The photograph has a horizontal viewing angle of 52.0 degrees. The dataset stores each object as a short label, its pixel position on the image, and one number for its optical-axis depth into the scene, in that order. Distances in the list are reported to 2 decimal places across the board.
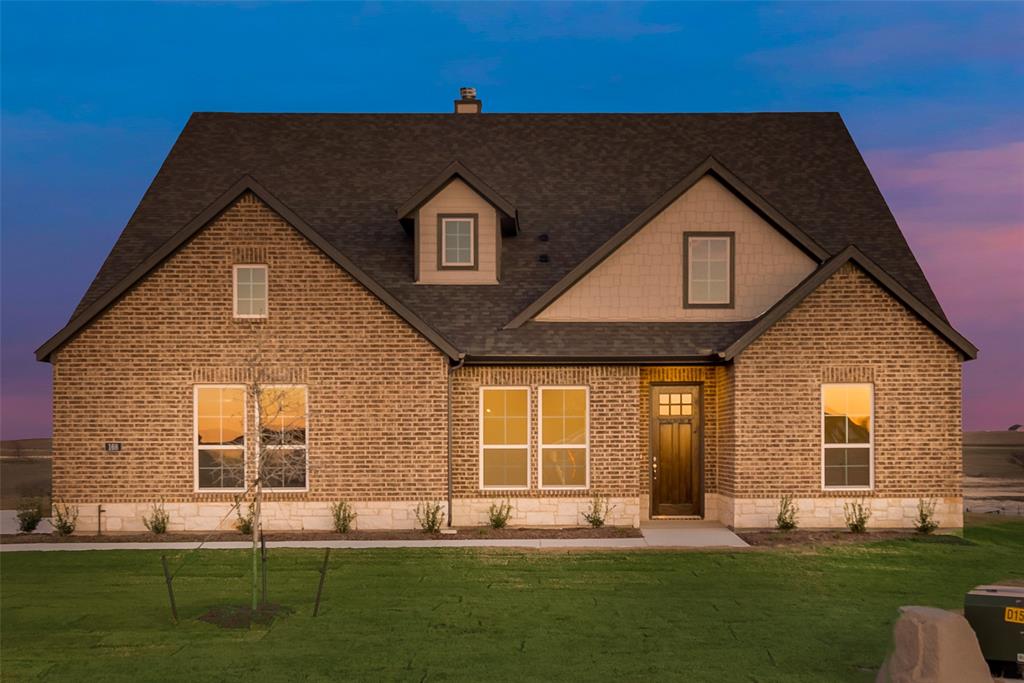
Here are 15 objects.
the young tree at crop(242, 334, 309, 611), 20.42
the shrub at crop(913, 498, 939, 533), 20.45
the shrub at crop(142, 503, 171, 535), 20.33
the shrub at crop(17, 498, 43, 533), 20.81
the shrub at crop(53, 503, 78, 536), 20.27
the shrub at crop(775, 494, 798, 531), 20.44
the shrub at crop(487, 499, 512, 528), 20.81
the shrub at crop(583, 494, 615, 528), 20.89
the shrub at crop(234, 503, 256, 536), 20.19
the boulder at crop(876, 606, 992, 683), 9.11
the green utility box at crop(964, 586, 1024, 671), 9.75
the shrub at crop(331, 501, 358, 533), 20.19
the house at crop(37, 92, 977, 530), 20.53
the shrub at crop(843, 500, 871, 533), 20.31
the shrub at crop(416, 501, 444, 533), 20.17
